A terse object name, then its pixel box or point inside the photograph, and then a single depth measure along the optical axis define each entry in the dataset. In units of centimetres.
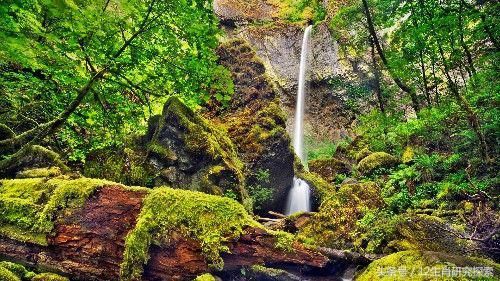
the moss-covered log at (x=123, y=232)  397
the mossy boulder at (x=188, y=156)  820
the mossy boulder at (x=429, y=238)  559
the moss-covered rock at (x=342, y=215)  735
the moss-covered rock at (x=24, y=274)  378
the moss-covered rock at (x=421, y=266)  414
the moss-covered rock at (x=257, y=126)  1114
